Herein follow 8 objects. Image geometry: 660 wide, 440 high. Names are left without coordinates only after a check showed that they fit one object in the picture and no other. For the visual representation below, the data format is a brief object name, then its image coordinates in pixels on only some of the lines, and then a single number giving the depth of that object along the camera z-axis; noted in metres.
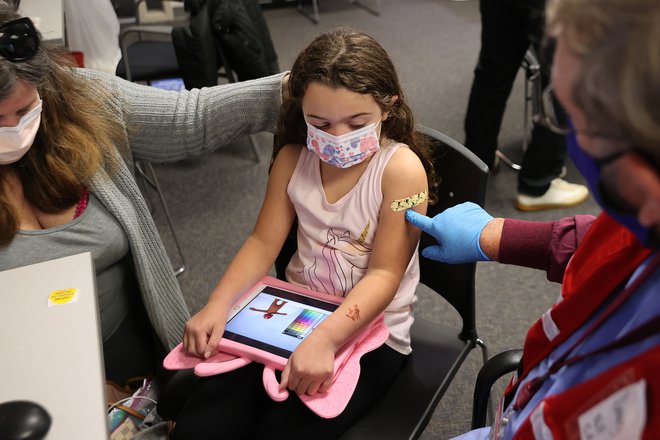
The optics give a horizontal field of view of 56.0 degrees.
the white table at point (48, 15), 2.10
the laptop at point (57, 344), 0.85
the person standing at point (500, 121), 2.29
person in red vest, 0.52
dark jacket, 2.50
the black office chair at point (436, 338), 1.17
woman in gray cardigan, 1.18
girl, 1.14
